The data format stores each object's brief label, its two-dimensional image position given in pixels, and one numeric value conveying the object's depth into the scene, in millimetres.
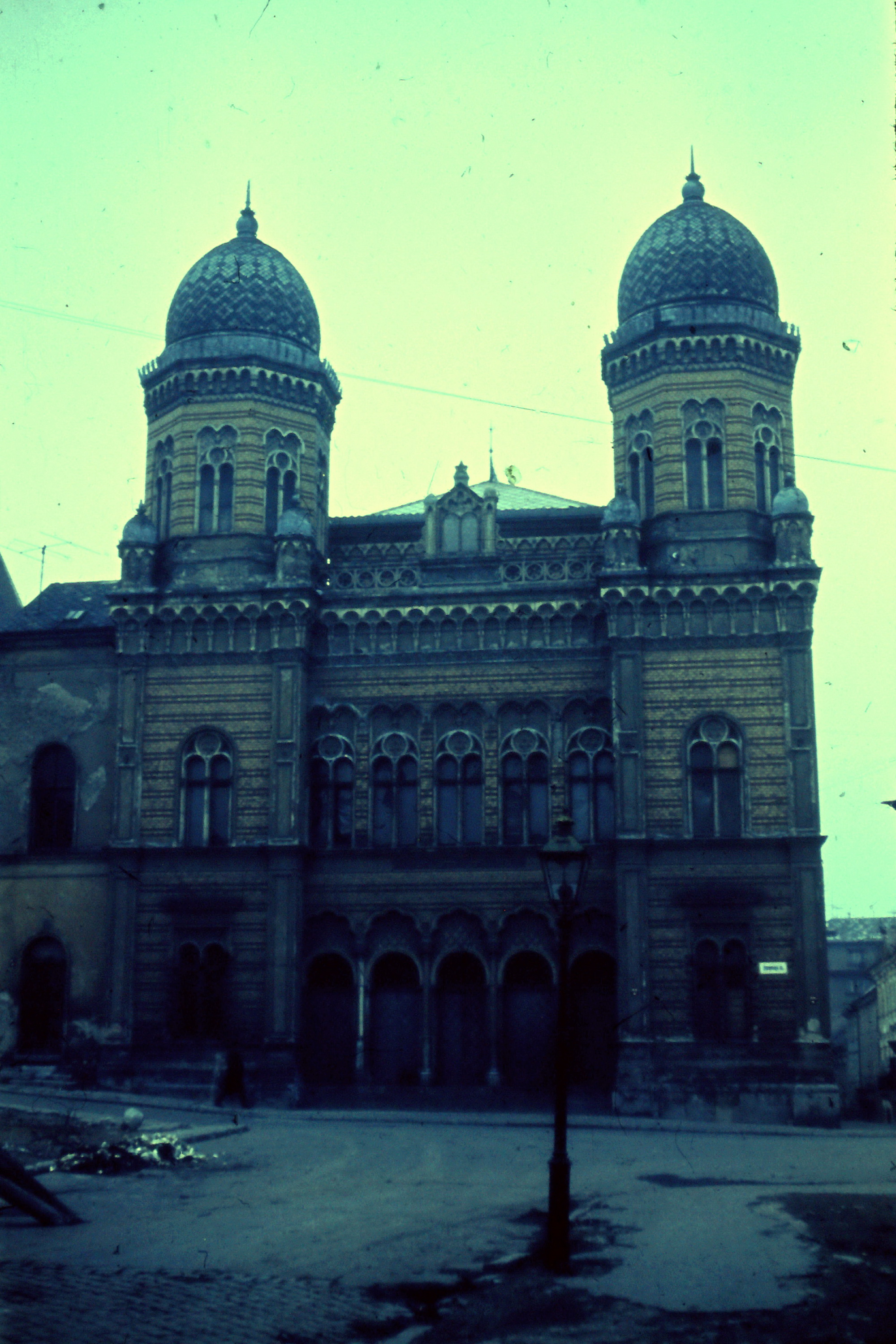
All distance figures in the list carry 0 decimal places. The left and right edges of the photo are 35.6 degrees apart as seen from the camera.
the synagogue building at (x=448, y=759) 29031
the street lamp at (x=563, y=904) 13555
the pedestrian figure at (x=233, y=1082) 28484
